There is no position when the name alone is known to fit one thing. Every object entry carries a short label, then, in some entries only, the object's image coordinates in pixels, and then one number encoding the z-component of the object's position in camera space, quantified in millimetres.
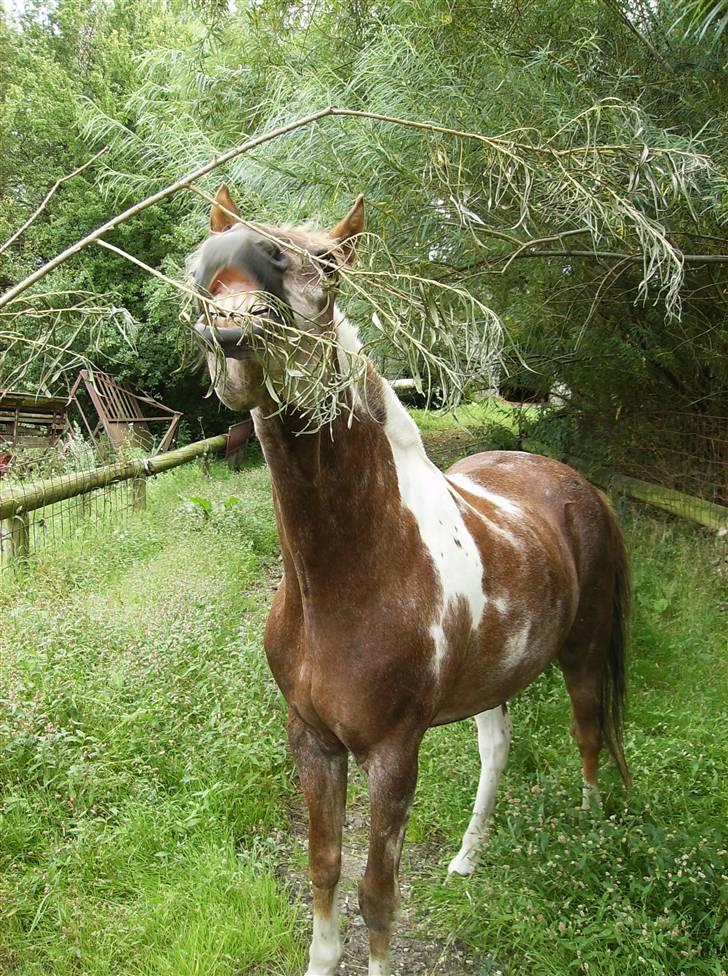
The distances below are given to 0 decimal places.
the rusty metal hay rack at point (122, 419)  9396
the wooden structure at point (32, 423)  8670
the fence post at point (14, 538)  4668
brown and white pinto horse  1525
